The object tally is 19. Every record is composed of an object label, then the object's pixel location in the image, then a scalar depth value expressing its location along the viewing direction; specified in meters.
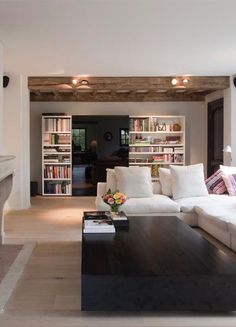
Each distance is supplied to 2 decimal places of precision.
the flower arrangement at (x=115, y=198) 4.72
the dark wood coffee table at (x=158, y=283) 2.92
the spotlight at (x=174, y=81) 8.14
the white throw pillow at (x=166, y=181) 6.61
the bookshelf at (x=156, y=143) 10.20
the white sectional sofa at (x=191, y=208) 5.16
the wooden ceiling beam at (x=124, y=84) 8.10
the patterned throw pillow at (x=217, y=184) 6.78
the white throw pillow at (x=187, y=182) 6.38
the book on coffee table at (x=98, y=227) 4.12
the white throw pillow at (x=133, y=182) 6.26
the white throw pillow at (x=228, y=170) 6.78
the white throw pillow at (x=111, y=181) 6.43
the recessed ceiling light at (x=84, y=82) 8.15
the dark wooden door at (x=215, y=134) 9.27
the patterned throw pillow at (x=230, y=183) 6.56
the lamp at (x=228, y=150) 7.90
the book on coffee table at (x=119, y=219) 4.60
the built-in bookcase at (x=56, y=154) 9.97
